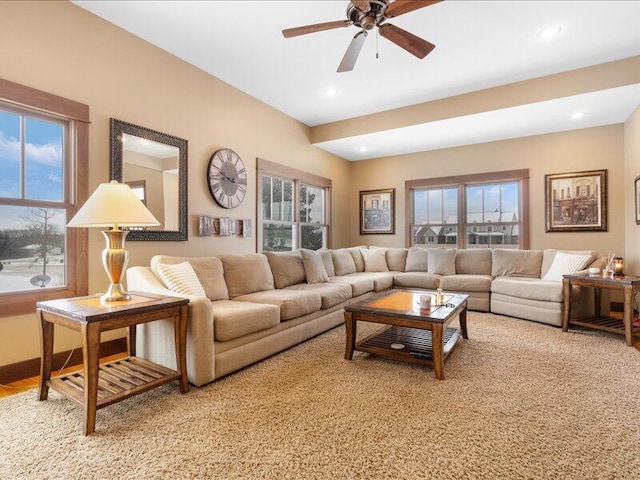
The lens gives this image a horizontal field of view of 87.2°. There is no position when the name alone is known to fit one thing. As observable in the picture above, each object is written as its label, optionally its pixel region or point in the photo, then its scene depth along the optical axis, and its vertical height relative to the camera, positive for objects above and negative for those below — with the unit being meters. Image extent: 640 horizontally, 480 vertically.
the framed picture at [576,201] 4.89 +0.55
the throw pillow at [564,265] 4.25 -0.34
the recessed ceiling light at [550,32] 3.09 +1.93
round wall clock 3.99 +0.77
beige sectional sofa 2.45 -0.56
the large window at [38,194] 2.50 +0.38
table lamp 2.10 +0.14
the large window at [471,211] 5.59 +0.50
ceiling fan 2.21 +1.53
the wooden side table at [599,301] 3.26 -0.68
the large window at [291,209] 4.92 +0.51
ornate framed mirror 3.09 +0.69
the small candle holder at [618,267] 3.73 -0.33
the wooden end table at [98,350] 1.80 -0.65
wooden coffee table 2.47 -0.74
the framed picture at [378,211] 6.63 +0.56
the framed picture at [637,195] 4.12 +0.52
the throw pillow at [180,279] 2.71 -0.31
